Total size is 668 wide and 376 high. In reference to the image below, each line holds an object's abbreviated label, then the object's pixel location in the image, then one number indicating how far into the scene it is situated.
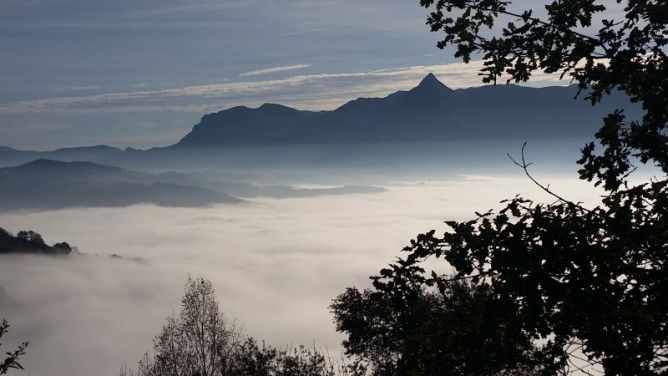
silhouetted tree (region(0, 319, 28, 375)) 14.55
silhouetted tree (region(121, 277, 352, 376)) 50.72
